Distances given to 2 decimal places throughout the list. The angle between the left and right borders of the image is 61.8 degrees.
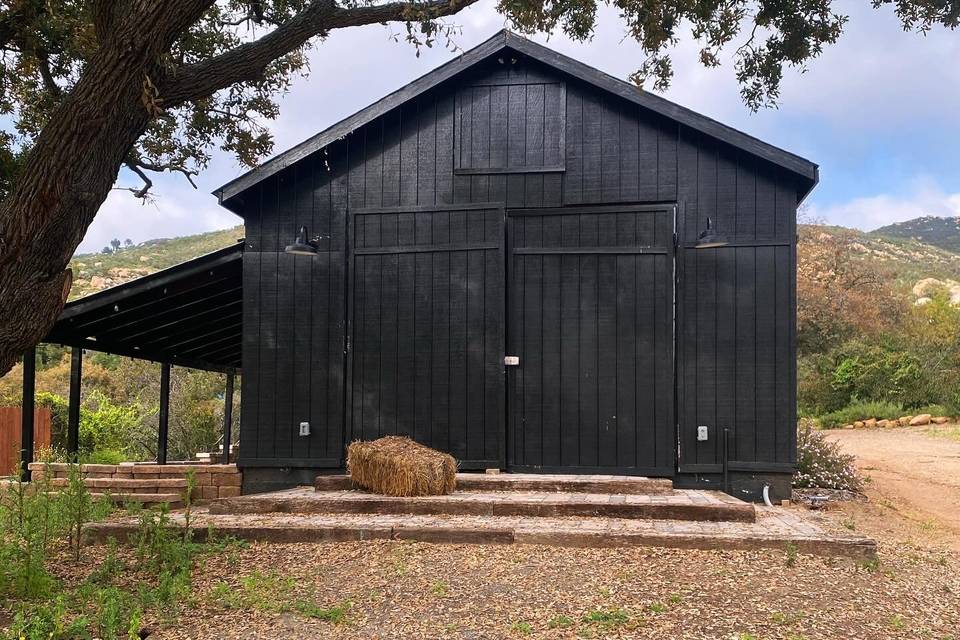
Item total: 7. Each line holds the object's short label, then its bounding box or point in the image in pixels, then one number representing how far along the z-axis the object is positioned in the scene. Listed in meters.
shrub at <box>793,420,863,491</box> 9.97
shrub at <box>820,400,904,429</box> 19.61
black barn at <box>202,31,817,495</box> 8.27
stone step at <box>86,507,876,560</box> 5.89
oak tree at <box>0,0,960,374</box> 4.54
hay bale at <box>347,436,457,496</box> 7.32
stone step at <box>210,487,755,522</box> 6.82
